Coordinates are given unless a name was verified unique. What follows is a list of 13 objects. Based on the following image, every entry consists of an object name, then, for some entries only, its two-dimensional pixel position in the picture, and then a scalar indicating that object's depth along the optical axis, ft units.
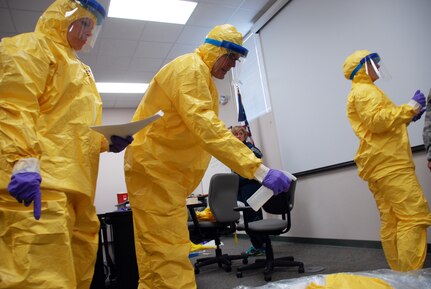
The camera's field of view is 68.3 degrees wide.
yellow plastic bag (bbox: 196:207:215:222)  9.82
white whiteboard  7.67
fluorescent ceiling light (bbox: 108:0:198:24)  10.91
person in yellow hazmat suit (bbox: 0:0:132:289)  3.09
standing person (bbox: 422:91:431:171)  5.47
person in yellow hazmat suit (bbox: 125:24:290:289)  4.03
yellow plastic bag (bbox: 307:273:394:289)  3.61
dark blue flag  13.92
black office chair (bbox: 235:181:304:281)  7.72
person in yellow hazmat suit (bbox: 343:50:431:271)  5.93
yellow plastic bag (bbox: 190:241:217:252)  12.96
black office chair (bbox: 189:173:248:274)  9.03
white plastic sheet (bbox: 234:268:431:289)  3.77
